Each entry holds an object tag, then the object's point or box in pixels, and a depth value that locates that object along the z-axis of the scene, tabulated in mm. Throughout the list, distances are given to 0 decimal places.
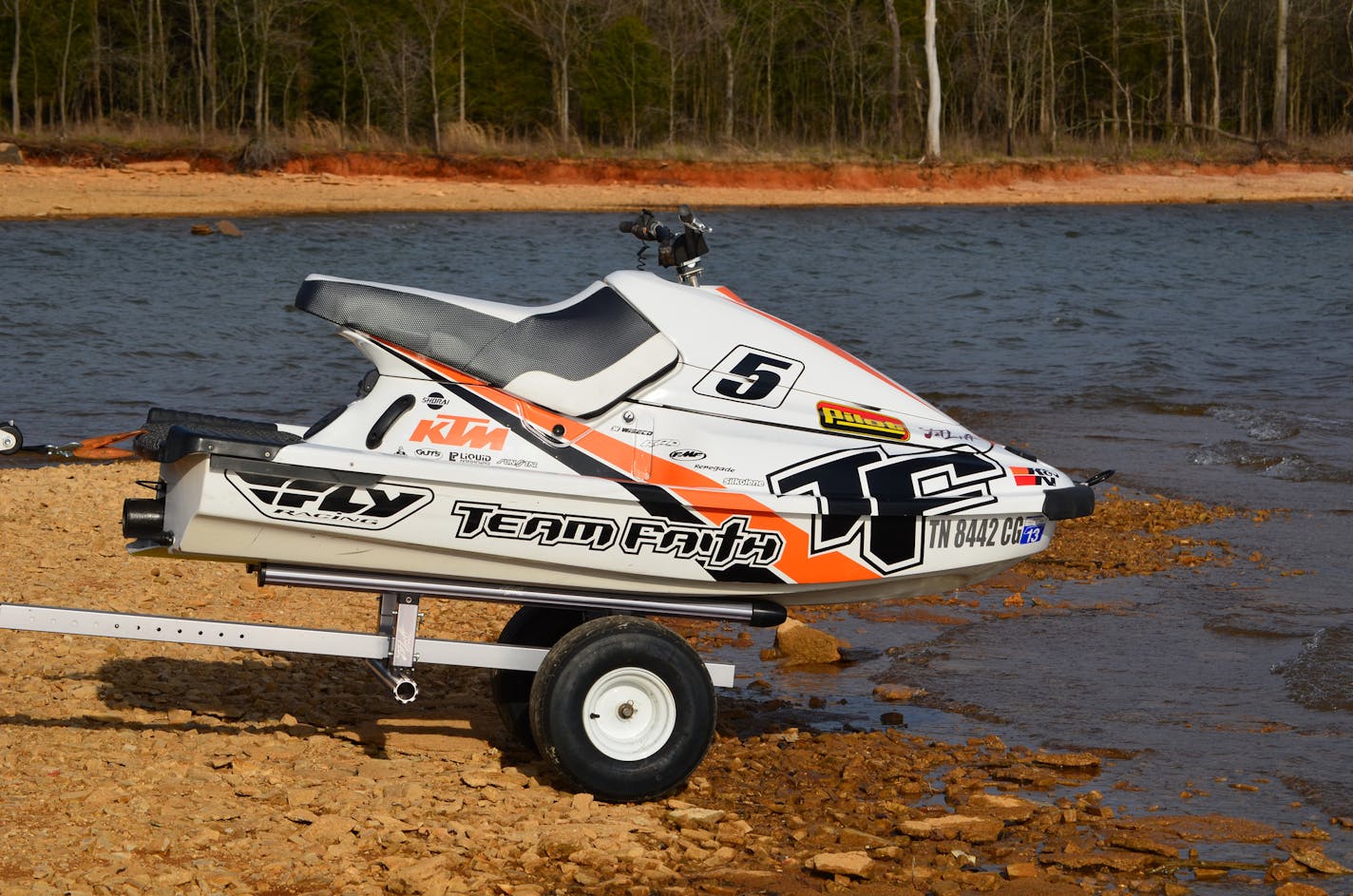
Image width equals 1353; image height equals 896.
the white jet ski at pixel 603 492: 8914
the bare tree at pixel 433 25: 94437
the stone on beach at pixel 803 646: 13375
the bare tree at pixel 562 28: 101250
